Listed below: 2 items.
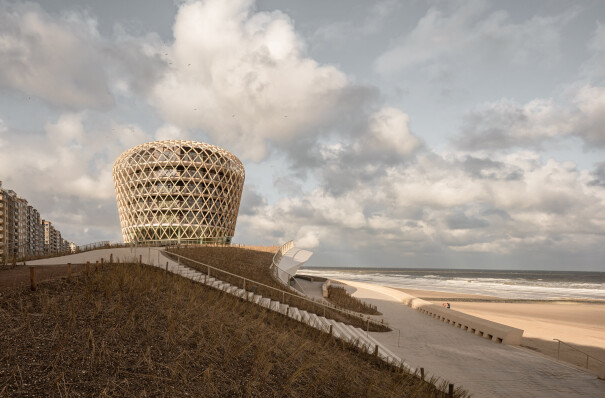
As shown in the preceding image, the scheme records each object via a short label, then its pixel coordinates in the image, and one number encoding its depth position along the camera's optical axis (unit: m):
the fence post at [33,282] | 9.16
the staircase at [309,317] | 11.23
